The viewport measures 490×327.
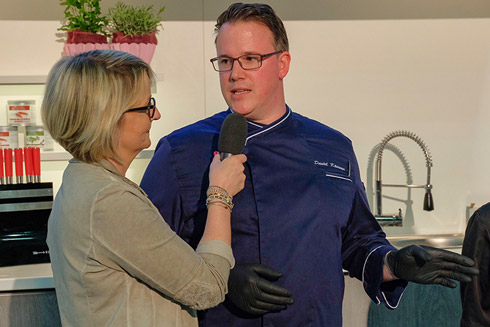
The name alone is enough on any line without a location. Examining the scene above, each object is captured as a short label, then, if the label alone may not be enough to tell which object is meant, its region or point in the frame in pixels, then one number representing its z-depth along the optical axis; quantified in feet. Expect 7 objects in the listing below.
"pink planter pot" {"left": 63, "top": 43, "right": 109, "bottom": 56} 8.42
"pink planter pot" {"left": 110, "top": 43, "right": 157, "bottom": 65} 8.48
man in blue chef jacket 4.99
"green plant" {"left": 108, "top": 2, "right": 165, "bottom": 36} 8.50
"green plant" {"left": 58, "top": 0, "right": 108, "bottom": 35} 8.40
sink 9.59
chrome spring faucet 9.57
